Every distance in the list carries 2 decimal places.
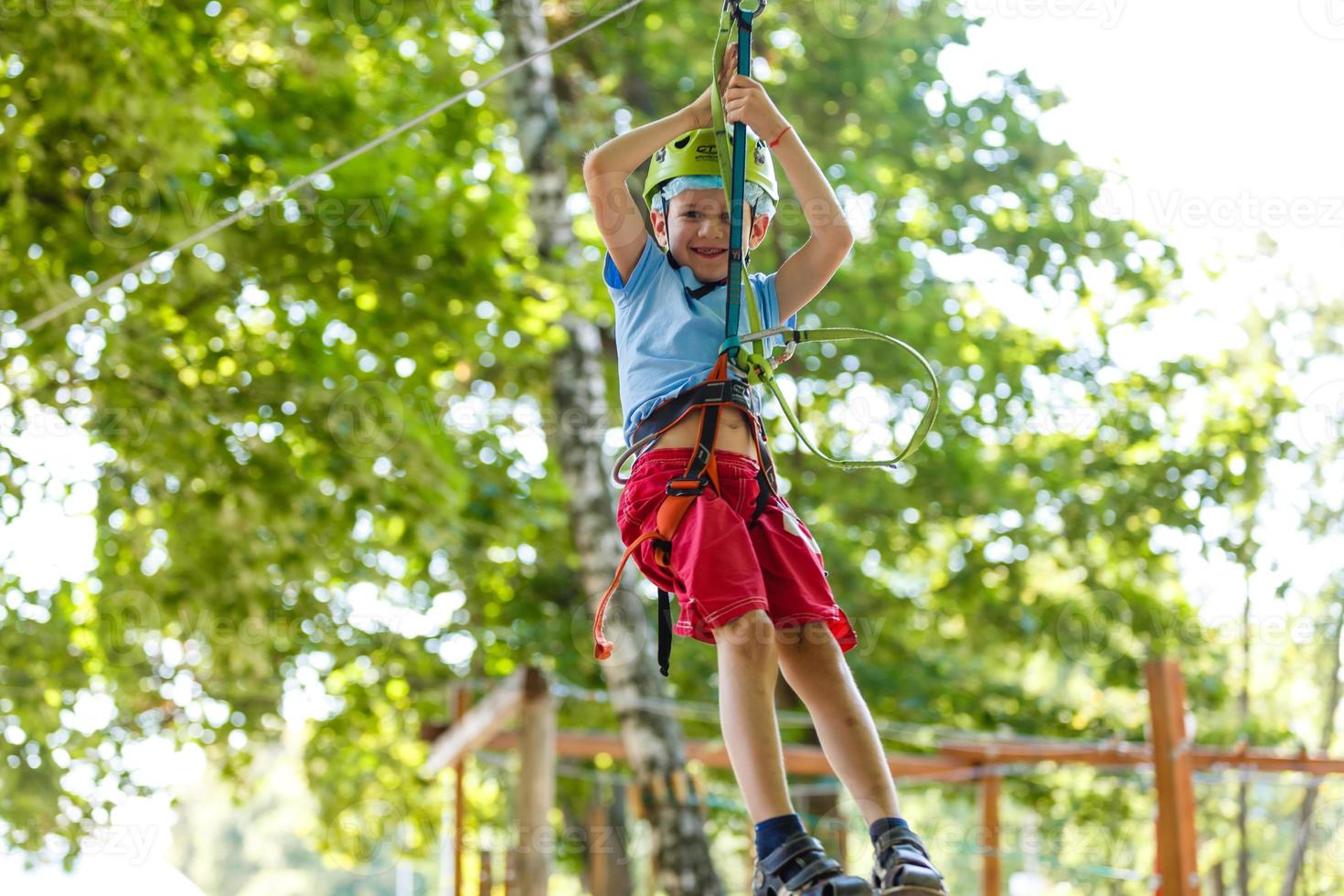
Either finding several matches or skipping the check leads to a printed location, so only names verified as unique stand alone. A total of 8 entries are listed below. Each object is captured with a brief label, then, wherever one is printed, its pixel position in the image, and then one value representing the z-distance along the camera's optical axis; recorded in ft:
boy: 14.55
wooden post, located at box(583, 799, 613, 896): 74.72
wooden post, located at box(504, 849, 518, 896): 39.34
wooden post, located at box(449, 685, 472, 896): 42.68
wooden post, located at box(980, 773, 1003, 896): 55.36
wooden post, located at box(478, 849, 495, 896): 39.60
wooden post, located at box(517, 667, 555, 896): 39.34
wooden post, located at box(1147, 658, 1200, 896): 34.19
